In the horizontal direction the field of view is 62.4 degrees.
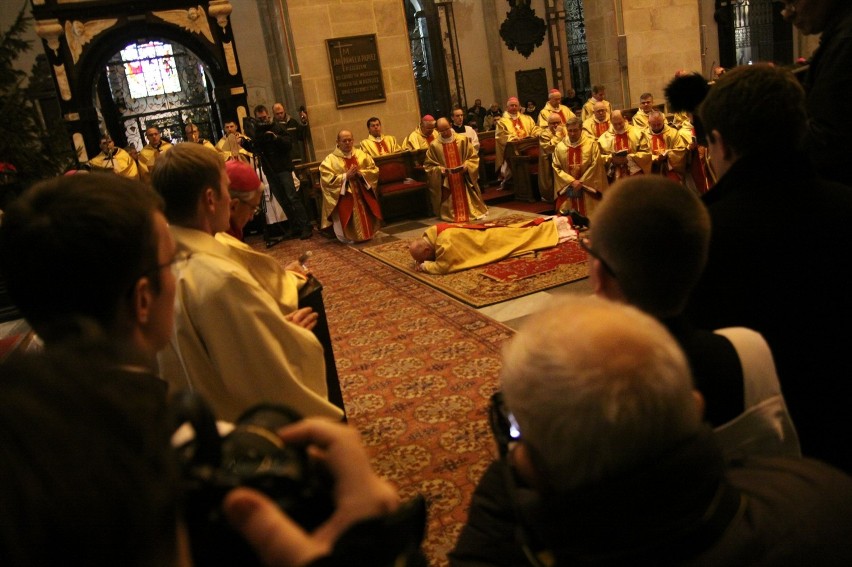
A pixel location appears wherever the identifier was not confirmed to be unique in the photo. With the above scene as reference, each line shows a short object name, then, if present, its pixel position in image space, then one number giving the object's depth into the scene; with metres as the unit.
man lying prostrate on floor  7.01
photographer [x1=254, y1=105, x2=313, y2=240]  10.20
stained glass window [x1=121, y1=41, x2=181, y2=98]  13.41
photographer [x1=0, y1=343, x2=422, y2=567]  0.59
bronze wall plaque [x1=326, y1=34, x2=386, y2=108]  11.65
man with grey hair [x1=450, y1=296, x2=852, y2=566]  0.82
